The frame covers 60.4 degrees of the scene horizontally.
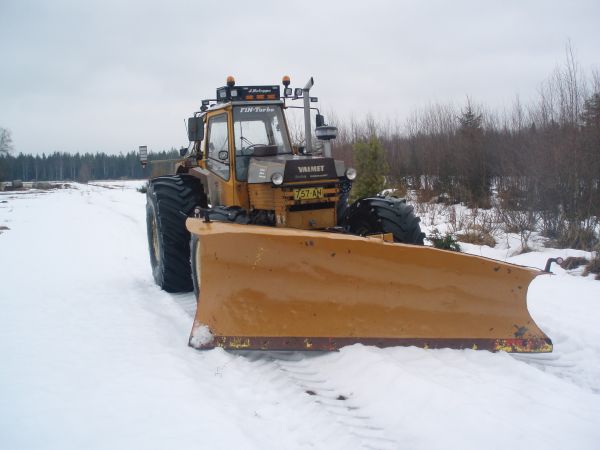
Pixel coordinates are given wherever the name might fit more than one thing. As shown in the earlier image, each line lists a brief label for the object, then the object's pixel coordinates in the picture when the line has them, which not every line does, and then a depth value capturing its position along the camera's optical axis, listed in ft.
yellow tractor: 13.34
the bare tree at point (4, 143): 222.69
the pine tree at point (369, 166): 46.60
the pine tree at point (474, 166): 47.65
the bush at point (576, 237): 29.22
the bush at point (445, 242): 29.09
